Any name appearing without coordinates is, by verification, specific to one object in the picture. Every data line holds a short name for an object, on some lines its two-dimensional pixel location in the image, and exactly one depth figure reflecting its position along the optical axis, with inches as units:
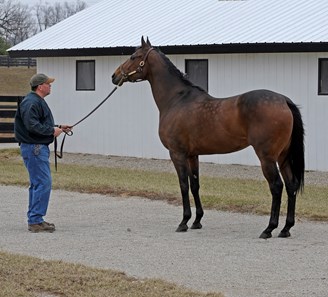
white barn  791.7
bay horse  446.9
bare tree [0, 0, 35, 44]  2819.9
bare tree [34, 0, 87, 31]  4491.1
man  466.2
